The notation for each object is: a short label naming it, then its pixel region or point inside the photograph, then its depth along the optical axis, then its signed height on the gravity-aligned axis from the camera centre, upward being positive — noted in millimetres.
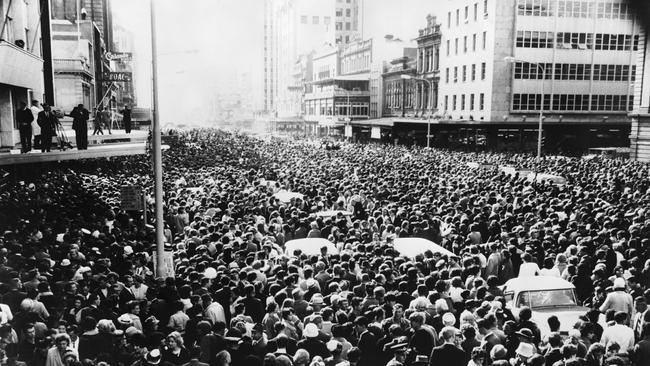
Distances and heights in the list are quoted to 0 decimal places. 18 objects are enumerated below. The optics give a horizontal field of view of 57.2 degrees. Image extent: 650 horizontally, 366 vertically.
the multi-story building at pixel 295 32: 136875 +21583
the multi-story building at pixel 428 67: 70250 +6574
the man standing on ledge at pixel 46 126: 19422 -302
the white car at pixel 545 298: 10523 -3240
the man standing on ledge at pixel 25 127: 18625 -313
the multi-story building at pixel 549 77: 57156 +4512
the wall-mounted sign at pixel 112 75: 61775 +4489
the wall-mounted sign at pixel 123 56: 58872 +6398
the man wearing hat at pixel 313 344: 8523 -3204
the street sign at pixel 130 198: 13734 -1833
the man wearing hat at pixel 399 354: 7500 -2965
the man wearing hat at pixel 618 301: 10320 -3079
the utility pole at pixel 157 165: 13844 -1120
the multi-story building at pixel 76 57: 48594 +6005
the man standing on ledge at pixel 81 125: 20706 -261
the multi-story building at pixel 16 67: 19938 +1788
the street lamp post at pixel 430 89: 70438 +3800
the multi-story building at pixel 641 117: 42250 +438
